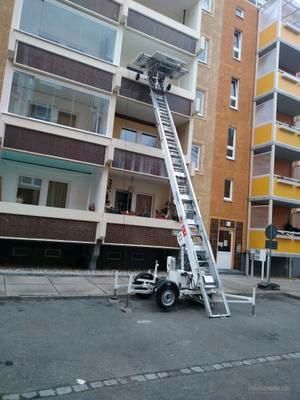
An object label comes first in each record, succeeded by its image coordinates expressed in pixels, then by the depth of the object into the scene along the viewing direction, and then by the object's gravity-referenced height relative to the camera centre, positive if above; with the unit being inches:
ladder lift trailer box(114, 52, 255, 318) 342.6 -26.7
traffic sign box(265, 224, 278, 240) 557.9 +25.2
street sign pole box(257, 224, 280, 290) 538.9 +4.9
